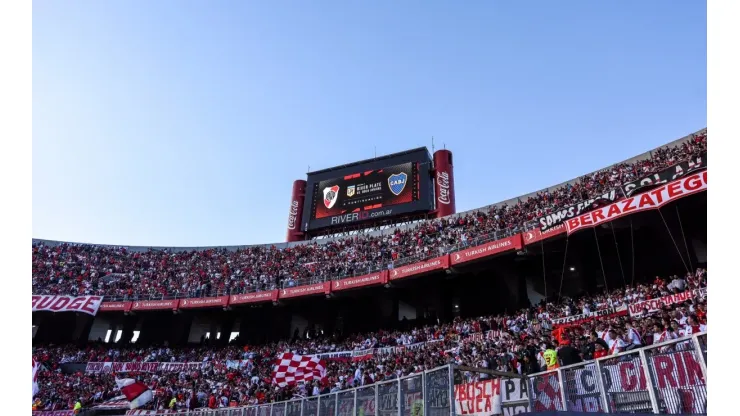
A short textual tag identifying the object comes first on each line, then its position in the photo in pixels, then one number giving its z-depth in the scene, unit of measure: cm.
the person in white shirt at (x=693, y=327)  1093
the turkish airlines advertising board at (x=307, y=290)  3134
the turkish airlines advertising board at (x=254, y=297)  3316
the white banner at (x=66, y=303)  3534
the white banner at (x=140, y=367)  3238
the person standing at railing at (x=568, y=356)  1012
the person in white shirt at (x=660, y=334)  1101
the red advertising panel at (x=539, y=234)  2131
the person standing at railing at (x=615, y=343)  1055
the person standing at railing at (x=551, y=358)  1082
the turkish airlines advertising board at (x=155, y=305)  3581
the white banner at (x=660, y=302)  1534
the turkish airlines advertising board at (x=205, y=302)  3478
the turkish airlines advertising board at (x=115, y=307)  3625
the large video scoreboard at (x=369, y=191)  3841
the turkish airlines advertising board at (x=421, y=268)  2681
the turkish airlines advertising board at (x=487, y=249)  2362
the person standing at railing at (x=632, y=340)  1052
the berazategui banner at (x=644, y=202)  1662
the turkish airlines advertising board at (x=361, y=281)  2948
